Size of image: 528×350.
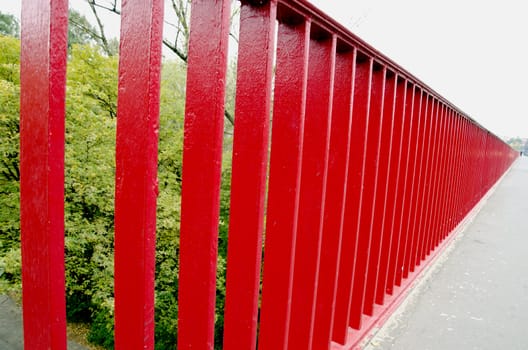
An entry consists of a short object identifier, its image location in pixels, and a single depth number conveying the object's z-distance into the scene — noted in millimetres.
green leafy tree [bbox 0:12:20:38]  23477
